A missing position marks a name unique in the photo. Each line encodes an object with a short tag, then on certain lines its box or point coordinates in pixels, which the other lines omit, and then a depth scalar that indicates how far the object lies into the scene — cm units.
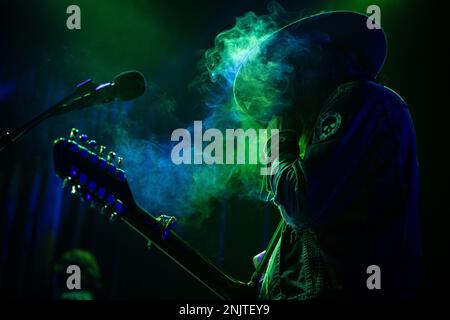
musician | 145
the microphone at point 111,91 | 186
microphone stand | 175
